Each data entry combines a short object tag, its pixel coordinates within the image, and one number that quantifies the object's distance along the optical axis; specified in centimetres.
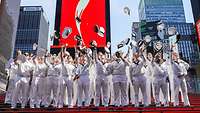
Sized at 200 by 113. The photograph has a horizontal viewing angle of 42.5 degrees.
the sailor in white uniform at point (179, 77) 816
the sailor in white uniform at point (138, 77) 824
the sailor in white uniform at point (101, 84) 840
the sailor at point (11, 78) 916
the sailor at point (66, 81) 844
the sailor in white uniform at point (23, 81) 865
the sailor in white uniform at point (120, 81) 830
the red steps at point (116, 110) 694
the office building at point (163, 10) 10644
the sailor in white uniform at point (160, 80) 830
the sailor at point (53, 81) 856
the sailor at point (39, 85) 857
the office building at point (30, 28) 7600
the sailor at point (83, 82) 851
